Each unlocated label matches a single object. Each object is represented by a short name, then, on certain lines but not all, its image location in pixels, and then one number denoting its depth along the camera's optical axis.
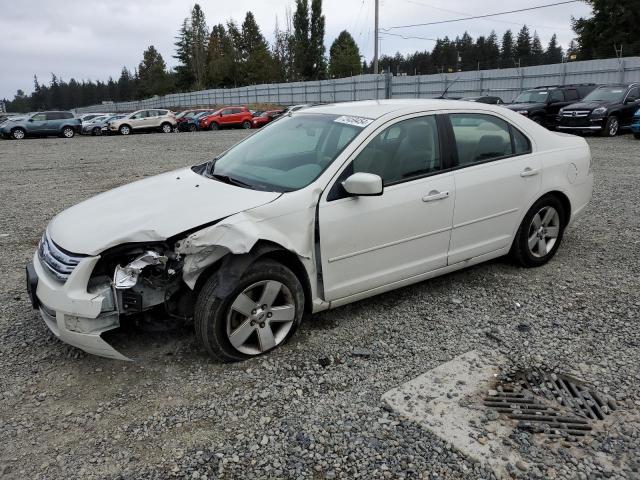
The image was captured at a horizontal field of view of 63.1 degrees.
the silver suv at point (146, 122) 32.16
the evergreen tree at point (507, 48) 103.29
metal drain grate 2.76
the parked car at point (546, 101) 18.30
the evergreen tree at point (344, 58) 74.12
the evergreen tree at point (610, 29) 47.19
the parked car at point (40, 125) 29.03
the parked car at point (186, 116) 33.97
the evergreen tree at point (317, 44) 73.25
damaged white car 3.16
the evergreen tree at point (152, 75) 92.71
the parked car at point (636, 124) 15.44
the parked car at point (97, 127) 32.69
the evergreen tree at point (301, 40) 72.69
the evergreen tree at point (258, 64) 72.00
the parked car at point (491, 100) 21.53
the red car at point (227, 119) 32.97
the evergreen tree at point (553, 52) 78.93
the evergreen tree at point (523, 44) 103.45
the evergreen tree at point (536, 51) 84.66
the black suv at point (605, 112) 16.62
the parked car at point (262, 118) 33.75
